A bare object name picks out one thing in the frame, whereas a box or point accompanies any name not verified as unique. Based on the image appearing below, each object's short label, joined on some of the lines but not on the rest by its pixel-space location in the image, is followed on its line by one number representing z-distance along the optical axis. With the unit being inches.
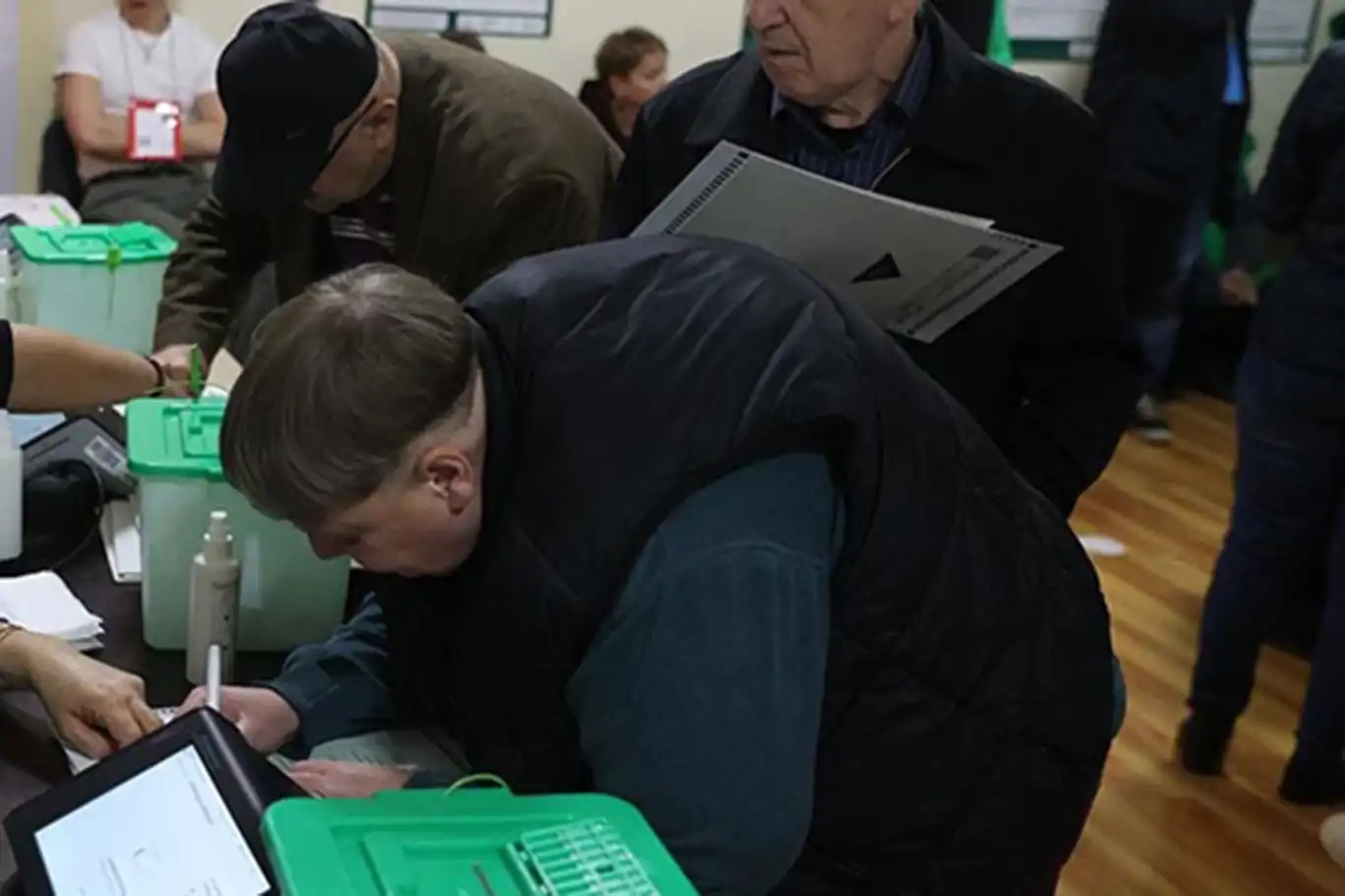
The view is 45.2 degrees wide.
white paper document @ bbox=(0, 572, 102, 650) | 53.9
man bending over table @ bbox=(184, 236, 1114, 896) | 36.0
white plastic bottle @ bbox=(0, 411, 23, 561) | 58.5
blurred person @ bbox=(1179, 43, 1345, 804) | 95.8
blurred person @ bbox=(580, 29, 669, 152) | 173.3
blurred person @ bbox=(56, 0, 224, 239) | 159.5
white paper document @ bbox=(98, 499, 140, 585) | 59.2
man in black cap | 66.6
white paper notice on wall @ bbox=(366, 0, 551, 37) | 177.5
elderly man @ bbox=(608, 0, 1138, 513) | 59.3
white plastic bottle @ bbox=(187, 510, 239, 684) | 51.3
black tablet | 36.7
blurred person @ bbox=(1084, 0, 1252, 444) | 175.2
